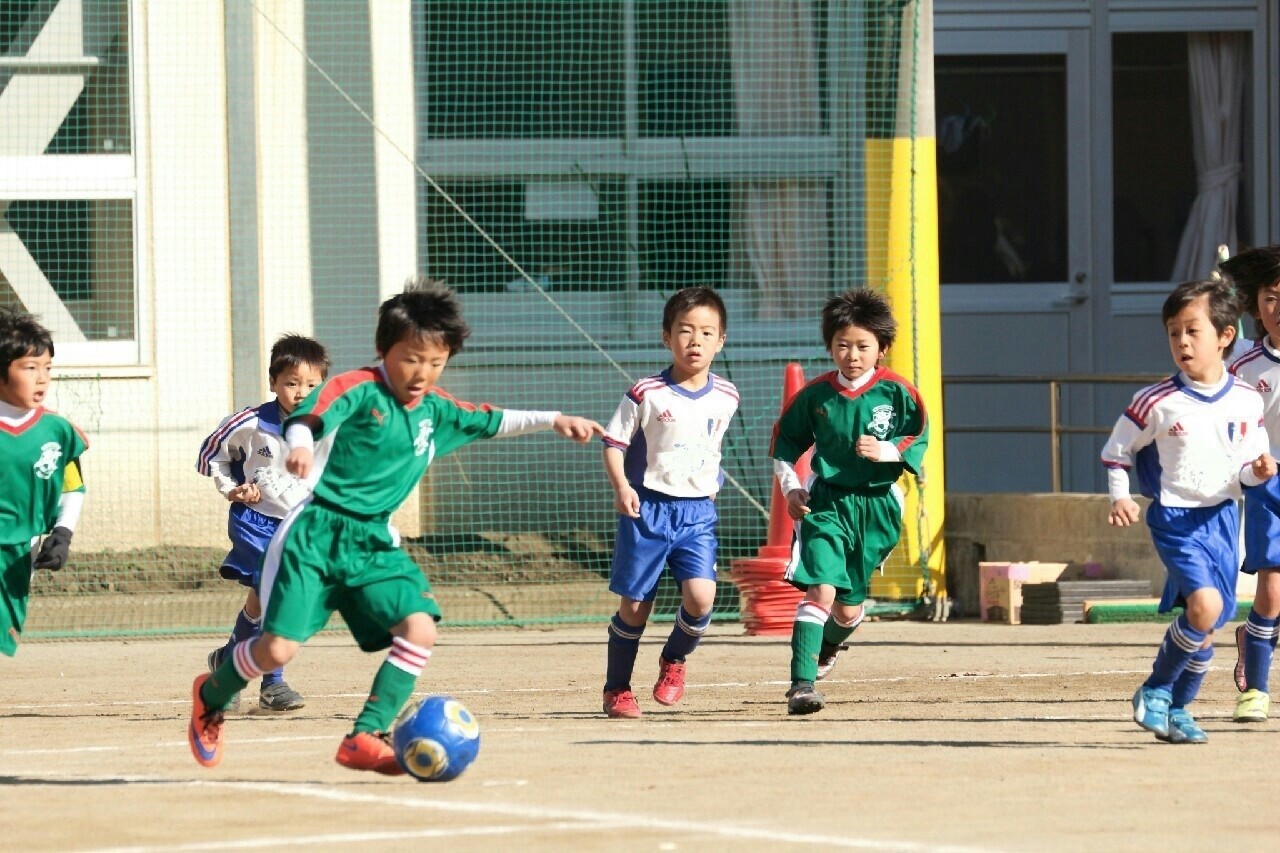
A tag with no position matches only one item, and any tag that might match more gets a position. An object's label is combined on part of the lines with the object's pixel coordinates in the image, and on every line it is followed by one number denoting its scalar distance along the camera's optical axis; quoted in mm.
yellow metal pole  28625
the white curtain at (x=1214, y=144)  36375
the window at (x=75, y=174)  30906
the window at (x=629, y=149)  31922
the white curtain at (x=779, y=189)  31953
